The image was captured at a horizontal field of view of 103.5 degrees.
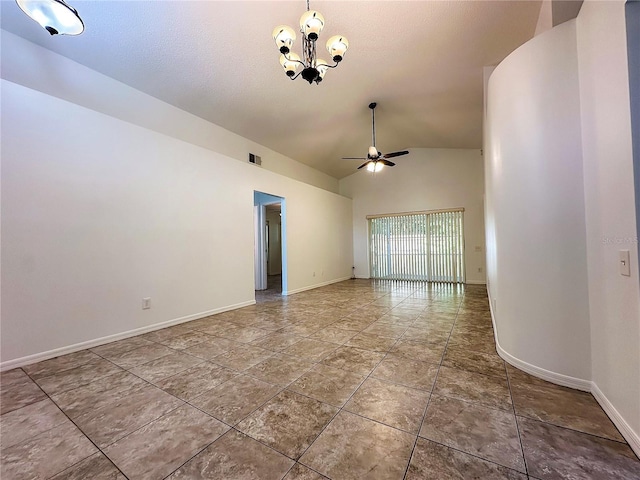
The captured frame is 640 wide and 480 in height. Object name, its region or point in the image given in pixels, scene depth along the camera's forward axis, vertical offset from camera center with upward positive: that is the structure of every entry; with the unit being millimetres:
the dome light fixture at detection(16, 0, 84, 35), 1679 +1649
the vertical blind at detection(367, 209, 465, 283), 7074 +16
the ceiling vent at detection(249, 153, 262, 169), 5320 +1916
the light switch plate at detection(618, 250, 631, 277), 1329 -104
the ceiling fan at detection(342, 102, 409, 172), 4793 +1709
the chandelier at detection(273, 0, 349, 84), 2119 +1885
